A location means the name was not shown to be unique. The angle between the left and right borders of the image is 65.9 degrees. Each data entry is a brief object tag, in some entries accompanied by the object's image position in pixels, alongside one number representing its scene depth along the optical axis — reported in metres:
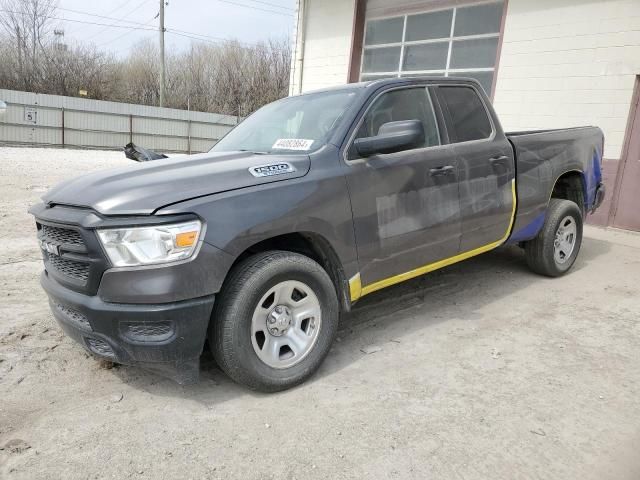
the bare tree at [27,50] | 34.03
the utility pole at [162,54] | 31.88
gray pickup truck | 2.60
